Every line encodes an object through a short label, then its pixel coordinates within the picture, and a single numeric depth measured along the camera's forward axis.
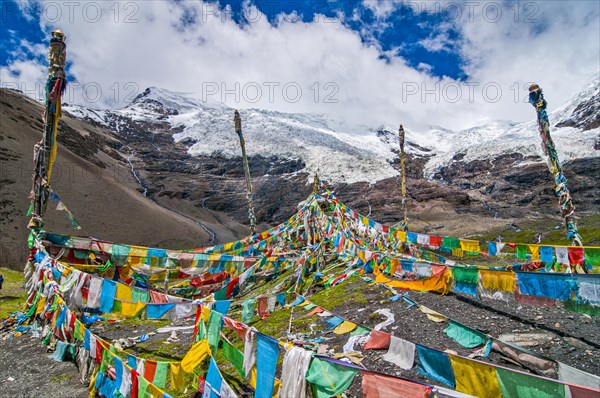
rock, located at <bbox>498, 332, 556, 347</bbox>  7.32
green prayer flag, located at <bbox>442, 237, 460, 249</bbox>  18.16
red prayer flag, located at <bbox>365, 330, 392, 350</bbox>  6.43
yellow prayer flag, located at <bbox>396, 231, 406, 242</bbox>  21.42
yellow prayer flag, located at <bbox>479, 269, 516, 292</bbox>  7.72
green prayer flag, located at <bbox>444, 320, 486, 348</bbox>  6.92
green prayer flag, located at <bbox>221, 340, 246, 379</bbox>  5.94
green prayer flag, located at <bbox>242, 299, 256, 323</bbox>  10.23
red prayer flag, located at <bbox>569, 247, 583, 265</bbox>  11.17
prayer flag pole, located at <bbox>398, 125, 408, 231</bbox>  30.32
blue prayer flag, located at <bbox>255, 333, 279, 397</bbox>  5.16
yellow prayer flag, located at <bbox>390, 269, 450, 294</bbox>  10.00
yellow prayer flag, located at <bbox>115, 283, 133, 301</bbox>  10.31
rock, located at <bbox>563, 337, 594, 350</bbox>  6.86
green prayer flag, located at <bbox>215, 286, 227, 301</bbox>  12.59
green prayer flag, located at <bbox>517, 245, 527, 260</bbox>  14.61
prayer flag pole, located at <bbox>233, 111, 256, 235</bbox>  29.56
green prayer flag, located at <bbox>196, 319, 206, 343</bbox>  6.86
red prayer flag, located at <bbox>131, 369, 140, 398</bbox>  6.14
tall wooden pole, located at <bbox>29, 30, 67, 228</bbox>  14.15
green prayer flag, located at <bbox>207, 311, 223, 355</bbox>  6.51
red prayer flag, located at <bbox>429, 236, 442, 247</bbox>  18.68
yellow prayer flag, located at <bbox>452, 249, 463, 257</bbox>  21.13
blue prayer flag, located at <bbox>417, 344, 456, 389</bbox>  4.70
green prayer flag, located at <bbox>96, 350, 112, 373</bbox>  7.17
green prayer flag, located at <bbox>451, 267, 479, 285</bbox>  8.59
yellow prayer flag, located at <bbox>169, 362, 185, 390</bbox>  6.04
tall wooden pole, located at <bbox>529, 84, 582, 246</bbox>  15.77
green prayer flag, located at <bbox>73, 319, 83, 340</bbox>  8.74
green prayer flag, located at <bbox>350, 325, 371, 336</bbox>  7.50
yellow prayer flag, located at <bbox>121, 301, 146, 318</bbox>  9.40
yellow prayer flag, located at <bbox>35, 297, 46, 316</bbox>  11.88
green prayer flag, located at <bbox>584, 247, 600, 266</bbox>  10.47
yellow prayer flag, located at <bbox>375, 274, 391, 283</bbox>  12.39
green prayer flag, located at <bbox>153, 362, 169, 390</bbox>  6.22
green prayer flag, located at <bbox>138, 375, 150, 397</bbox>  5.91
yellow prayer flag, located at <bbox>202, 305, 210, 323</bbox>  6.84
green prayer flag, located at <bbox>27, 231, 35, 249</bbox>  14.38
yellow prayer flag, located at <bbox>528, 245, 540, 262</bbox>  13.68
